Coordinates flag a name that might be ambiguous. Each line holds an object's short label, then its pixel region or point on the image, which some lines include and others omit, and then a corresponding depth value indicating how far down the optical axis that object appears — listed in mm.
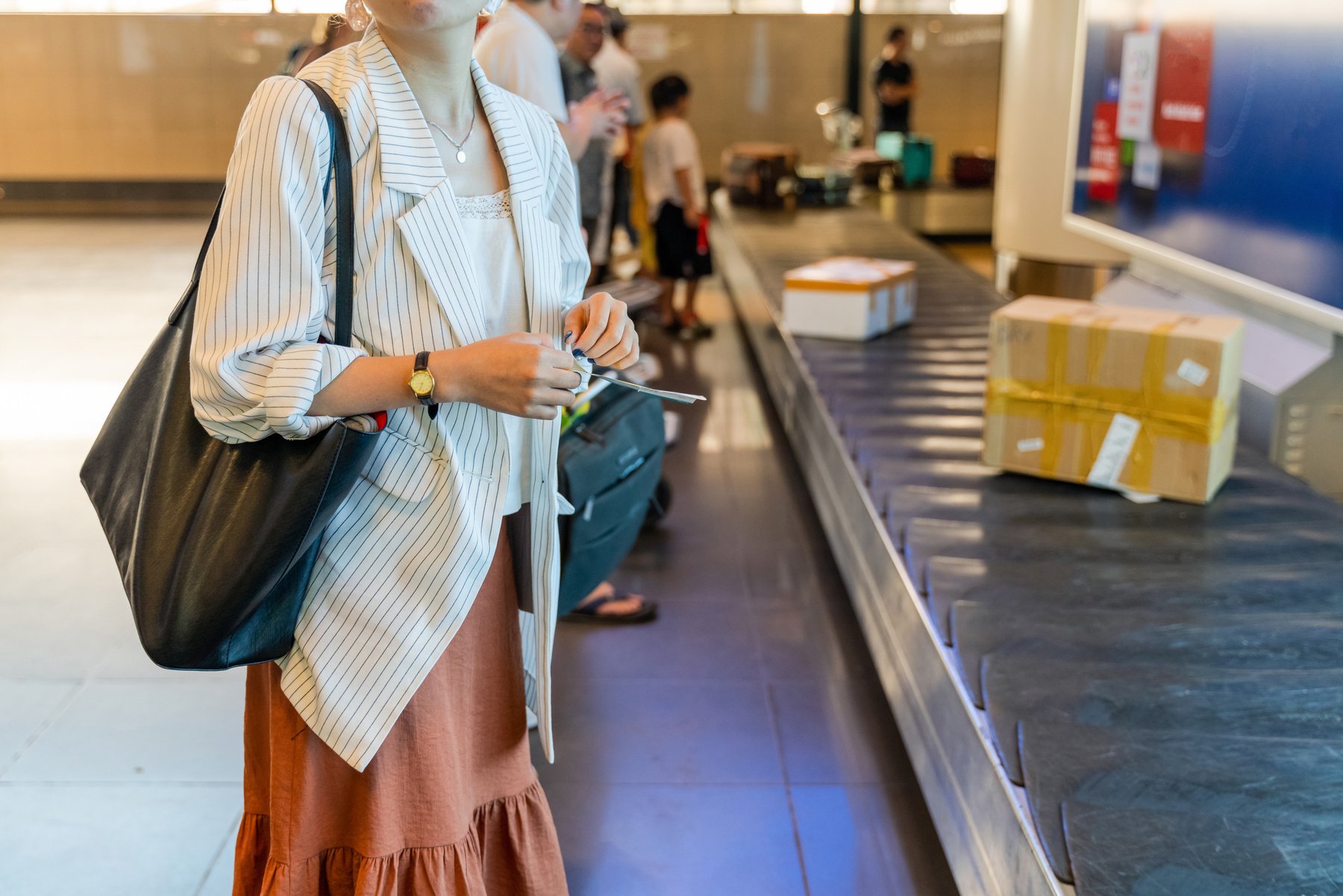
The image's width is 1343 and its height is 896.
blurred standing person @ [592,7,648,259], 6520
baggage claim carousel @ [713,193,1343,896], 1526
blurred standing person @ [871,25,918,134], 12156
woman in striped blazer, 1254
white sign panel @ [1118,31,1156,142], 4918
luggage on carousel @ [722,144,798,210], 8531
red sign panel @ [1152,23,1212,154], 4336
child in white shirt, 6891
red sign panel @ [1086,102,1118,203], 5351
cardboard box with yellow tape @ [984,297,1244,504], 2686
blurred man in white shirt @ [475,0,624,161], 2926
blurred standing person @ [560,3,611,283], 5020
